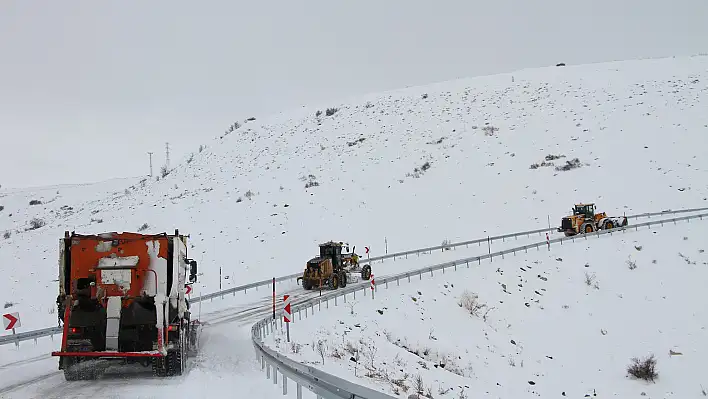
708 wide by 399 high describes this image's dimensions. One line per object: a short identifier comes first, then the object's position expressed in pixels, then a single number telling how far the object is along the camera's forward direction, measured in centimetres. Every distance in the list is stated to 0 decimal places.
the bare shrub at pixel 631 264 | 2883
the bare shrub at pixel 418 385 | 1459
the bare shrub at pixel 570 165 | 5216
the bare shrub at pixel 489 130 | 6438
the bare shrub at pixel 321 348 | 1586
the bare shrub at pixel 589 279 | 2720
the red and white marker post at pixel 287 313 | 1614
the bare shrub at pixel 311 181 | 5334
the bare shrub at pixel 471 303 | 2373
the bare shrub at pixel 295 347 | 1585
